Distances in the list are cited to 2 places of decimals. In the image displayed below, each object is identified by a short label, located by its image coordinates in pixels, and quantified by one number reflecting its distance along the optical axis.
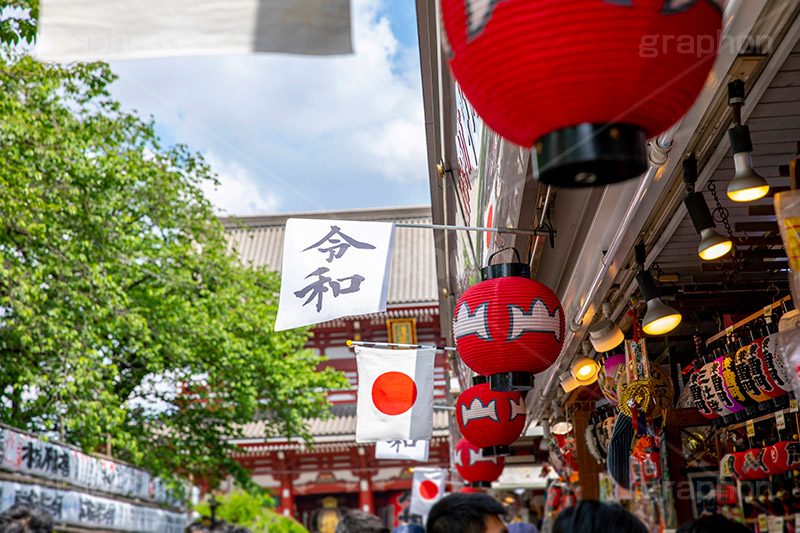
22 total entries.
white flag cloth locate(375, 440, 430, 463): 11.54
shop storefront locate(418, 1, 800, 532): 3.16
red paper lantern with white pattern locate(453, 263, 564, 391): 4.09
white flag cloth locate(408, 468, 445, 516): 15.98
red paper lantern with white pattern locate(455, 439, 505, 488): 11.21
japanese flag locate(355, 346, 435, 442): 7.82
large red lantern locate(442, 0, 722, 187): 1.51
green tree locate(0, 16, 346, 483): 9.95
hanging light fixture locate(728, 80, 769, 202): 2.79
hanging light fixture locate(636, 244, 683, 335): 4.48
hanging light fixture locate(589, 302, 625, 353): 5.51
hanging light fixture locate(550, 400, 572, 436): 9.48
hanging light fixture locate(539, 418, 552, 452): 11.23
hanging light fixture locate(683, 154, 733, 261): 3.38
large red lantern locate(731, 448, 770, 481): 5.10
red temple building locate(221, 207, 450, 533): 23.83
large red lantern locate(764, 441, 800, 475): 4.81
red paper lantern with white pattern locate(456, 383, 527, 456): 6.23
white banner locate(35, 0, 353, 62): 2.02
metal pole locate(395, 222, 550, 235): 4.66
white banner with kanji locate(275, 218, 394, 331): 5.16
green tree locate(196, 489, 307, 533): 20.52
